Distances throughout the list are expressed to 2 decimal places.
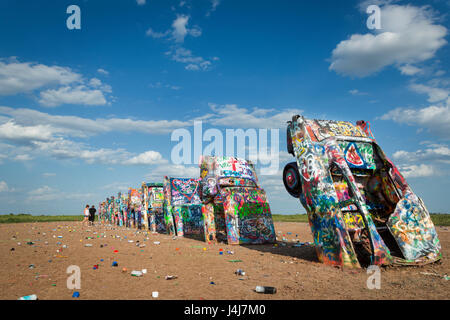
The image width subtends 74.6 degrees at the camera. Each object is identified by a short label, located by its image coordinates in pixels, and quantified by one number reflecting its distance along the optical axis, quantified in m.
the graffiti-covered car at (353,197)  6.24
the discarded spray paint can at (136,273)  5.89
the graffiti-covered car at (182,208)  15.98
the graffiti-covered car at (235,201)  10.80
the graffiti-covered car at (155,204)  19.28
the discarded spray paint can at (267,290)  4.67
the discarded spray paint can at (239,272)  6.07
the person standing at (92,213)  26.35
